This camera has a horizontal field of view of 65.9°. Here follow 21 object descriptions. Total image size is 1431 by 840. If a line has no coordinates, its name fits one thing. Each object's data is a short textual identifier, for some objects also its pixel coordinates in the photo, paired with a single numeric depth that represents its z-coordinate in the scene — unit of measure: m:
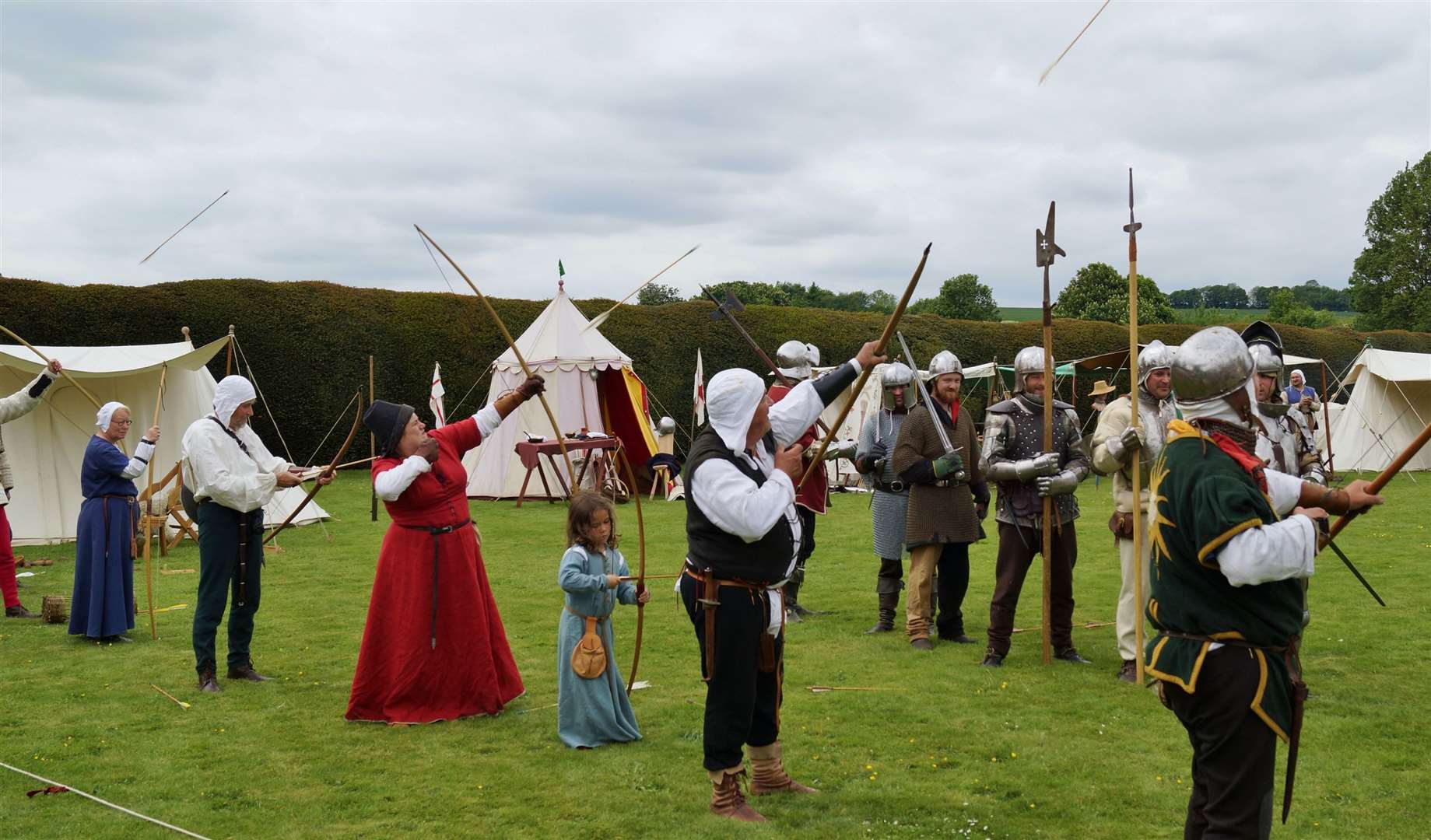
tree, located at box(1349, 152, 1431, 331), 38.59
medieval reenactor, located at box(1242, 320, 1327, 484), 4.91
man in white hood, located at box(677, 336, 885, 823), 3.55
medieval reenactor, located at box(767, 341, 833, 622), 7.11
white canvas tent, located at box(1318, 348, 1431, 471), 17.44
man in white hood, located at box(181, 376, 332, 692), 5.57
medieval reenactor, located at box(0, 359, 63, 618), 6.82
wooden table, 13.00
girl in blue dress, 4.68
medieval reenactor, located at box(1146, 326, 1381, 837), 2.71
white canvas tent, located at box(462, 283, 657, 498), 14.51
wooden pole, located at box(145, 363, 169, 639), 6.58
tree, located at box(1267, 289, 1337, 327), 44.41
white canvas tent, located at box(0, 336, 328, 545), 10.95
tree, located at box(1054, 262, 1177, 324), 39.81
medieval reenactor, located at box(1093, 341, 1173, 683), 5.31
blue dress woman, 6.94
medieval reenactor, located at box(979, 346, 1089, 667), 5.88
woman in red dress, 5.08
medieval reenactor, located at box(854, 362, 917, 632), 6.81
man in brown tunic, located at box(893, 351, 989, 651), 6.30
